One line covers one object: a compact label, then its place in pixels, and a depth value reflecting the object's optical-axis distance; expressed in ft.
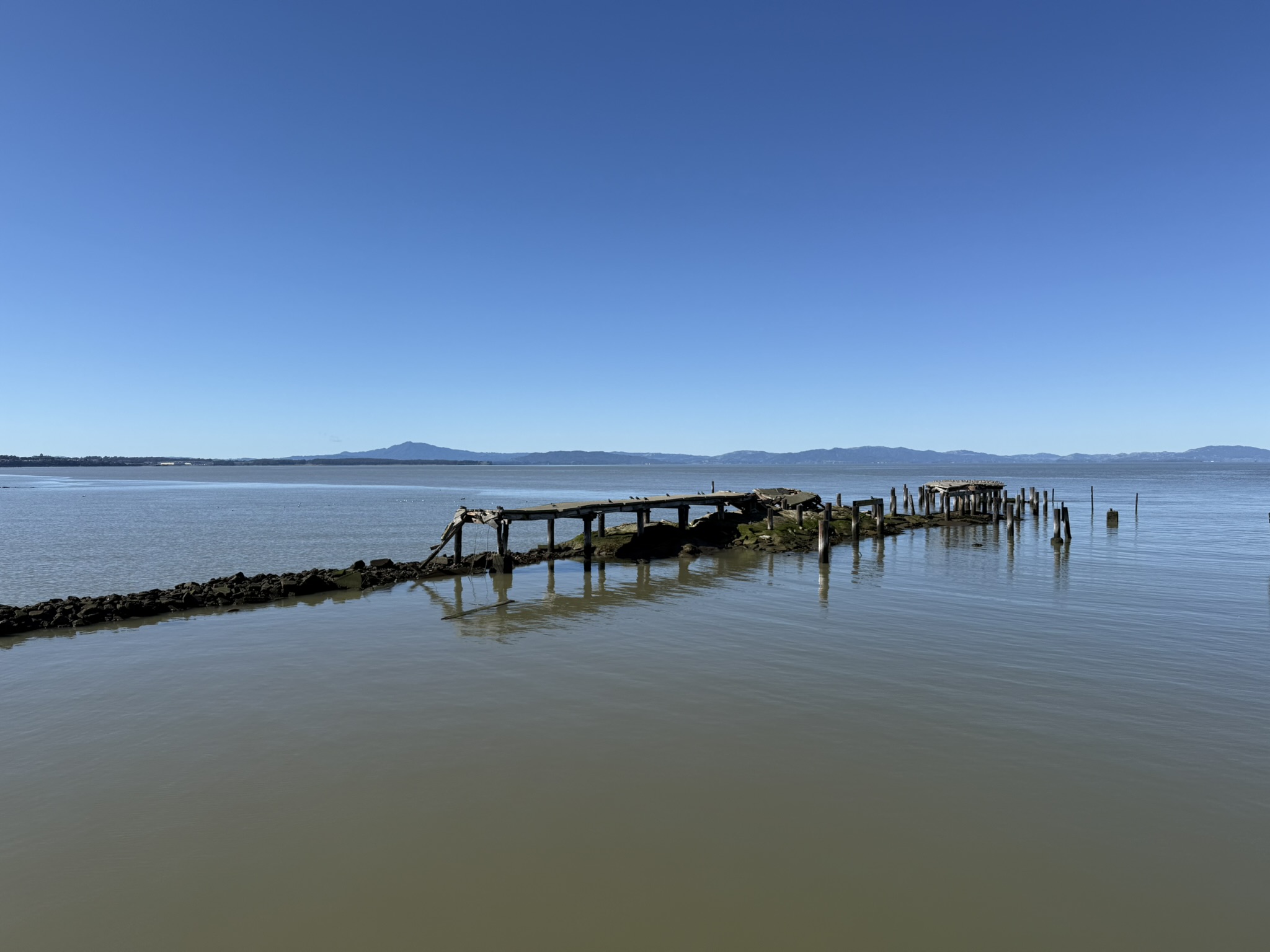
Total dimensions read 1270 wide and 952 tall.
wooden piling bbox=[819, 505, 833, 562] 90.41
